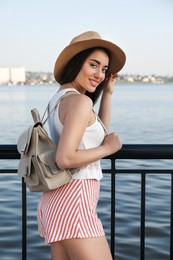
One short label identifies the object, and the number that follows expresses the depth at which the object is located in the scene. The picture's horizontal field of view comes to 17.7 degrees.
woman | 2.23
